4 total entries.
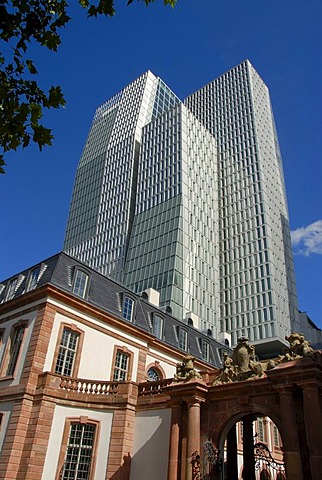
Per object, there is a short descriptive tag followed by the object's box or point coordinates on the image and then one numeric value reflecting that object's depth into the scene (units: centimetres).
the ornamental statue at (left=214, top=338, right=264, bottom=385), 1733
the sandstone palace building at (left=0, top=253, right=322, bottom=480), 1560
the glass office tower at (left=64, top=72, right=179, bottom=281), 9494
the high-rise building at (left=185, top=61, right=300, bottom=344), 8100
